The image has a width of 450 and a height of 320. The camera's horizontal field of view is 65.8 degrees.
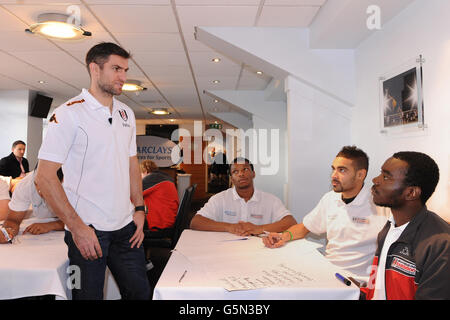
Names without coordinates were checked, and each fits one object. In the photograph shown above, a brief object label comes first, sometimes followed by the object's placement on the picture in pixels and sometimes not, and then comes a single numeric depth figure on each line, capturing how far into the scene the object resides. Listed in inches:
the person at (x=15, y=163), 236.4
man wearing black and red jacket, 46.3
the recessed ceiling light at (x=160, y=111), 366.9
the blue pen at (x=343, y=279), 50.8
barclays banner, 417.1
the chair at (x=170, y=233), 126.3
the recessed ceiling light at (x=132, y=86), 233.1
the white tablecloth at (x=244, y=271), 48.9
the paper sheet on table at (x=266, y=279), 50.2
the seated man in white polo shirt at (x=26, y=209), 81.0
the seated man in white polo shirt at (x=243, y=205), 102.9
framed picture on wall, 96.6
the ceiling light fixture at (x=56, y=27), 127.3
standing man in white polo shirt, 57.4
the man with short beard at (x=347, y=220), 77.4
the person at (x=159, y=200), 138.1
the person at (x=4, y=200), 94.7
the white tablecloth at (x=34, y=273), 55.9
